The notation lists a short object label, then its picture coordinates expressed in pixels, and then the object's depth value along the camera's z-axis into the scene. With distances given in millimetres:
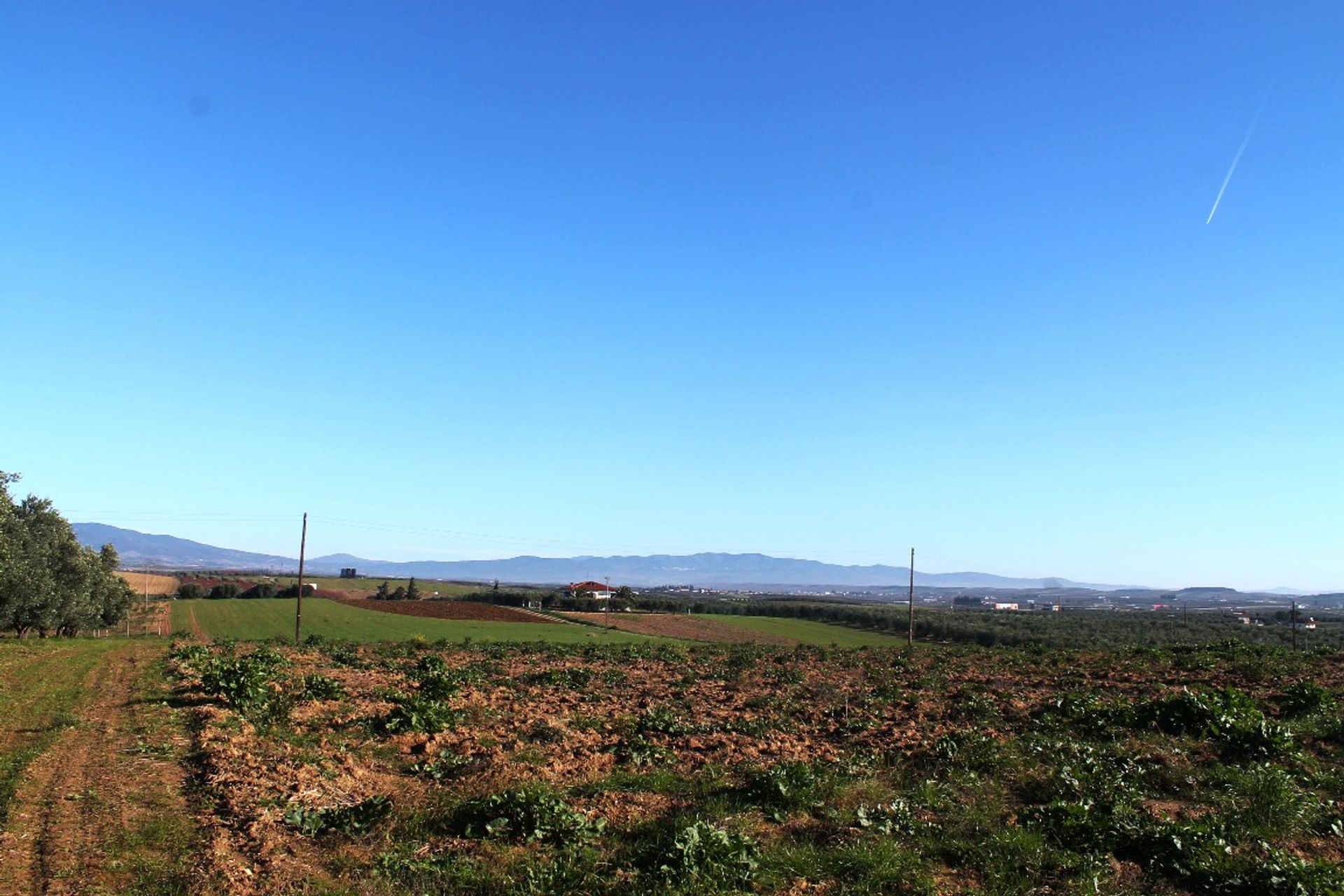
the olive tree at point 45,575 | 43375
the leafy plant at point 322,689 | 19750
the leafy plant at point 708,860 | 9086
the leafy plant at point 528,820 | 10500
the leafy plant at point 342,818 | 10523
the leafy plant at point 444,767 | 13562
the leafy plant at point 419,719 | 16484
